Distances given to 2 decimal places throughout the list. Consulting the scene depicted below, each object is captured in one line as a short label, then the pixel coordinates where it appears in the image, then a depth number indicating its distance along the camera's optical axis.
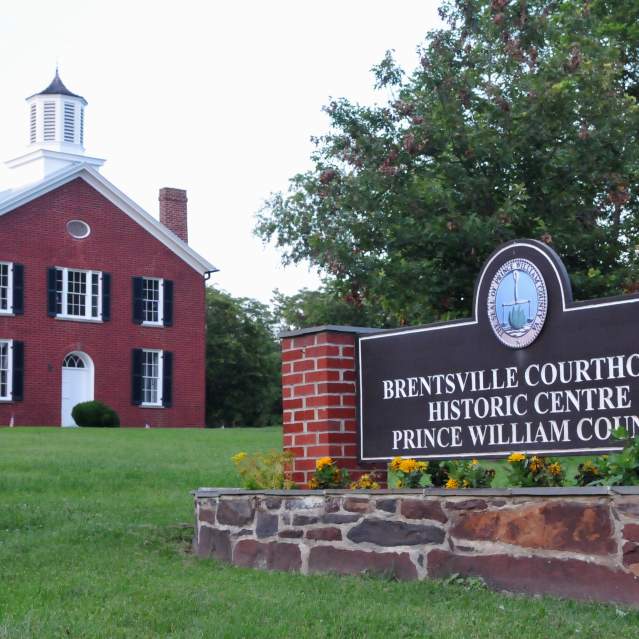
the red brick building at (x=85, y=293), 31.70
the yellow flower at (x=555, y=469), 7.47
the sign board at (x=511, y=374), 7.25
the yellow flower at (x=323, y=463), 8.67
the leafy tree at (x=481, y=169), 16.77
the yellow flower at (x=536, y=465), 7.43
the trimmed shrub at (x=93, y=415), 31.55
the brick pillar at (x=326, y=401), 8.99
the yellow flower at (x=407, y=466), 8.11
